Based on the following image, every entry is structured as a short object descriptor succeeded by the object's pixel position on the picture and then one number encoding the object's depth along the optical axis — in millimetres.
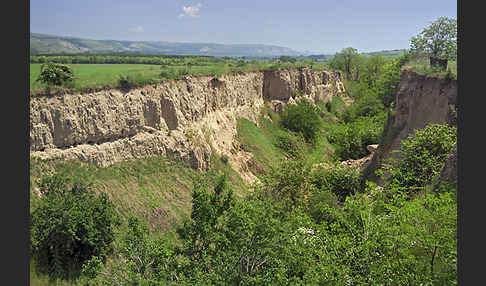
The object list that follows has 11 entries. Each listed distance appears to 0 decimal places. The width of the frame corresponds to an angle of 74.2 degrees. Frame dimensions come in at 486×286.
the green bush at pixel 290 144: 36625
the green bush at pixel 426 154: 17531
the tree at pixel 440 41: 29234
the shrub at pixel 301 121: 40781
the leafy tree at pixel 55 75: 19156
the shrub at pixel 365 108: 46422
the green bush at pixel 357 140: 33500
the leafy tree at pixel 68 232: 13750
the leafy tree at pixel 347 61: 76125
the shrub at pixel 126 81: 22750
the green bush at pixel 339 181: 23516
